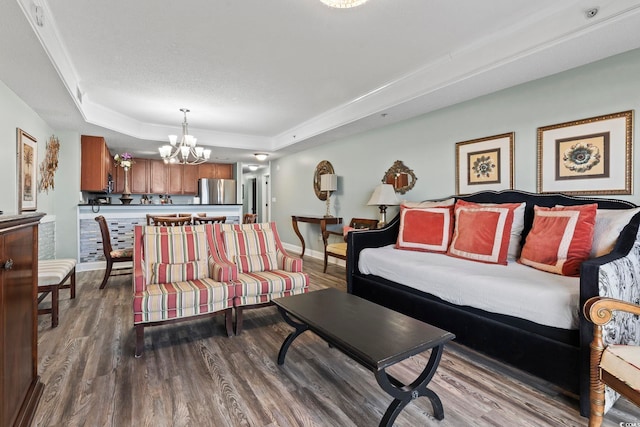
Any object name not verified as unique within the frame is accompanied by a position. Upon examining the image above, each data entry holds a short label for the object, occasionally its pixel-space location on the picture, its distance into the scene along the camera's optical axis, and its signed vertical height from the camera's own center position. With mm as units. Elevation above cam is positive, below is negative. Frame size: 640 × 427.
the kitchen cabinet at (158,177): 7367 +797
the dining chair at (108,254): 3769 -551
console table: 4948 -143
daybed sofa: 1581 -570
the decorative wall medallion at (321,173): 5618 +714
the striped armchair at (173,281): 2212 -586
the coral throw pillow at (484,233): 2527 -177
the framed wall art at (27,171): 3154 +410
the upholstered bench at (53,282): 2629 -622
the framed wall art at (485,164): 3037 +502
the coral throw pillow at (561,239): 2062 -187
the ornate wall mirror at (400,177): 4012 +459
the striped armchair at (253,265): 2574 -503
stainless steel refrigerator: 7711 +511
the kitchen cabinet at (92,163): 4895 +739
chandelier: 4449 +928
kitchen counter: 4695 -210
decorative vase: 5242 +170
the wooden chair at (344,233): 4215 -347
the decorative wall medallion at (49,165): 3953 +594
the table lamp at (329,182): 5191 +491
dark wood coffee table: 1375 -614
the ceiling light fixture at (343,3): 1825 +1233
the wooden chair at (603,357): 1320 -631
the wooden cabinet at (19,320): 1178 -489
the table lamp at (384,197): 3906 +188
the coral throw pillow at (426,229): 3045 -174
